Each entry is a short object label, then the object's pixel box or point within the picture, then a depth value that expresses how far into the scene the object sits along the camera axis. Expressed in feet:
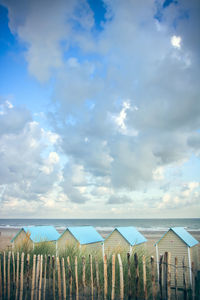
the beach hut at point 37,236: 38.27
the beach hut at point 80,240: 37.63
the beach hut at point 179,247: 35.29
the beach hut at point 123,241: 37.04
